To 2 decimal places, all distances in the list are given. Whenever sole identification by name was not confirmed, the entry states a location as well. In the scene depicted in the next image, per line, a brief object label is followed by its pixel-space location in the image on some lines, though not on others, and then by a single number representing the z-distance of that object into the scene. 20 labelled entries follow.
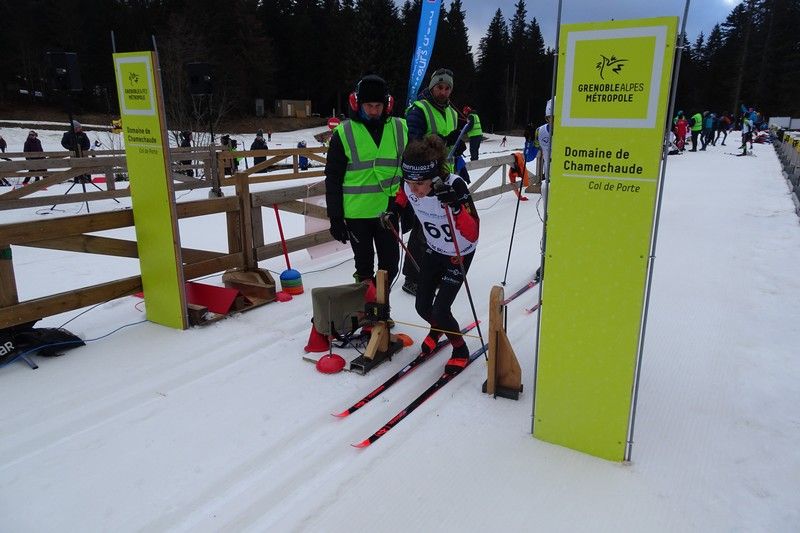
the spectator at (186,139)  20.03
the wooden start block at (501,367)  3.20
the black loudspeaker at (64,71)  10.60
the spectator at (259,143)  18.37
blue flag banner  10.60
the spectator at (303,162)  18.88
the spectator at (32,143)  15.14
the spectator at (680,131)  21.59
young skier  3.20
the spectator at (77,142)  12.47
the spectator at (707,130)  23.47
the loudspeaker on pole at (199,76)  12.94
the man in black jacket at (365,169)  4.20
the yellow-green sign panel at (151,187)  4.26
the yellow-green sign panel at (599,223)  2.24
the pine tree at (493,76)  65.38
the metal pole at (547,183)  2.36
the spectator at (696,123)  21.36
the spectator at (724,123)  26.58
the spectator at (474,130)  5.56
